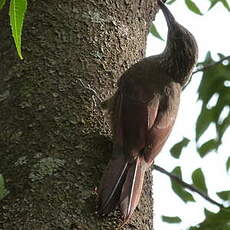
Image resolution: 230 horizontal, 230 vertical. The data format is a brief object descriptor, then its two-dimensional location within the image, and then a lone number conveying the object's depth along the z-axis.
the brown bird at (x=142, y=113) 5.31
